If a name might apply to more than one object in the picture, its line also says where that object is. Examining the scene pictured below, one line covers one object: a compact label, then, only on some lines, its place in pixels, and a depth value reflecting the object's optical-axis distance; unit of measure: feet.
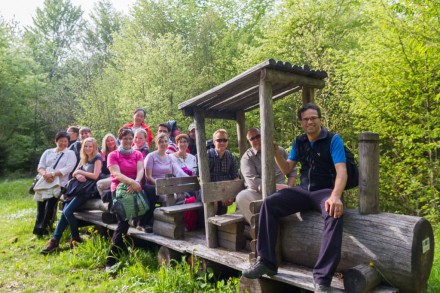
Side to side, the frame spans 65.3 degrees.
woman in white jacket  23.76
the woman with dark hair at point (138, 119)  25.38
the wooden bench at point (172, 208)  18.19
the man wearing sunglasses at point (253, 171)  15.87
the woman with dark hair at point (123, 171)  18.75
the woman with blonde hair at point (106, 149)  23.20
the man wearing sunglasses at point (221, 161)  19.07
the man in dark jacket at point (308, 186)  11.87
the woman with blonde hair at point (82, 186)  21.90
